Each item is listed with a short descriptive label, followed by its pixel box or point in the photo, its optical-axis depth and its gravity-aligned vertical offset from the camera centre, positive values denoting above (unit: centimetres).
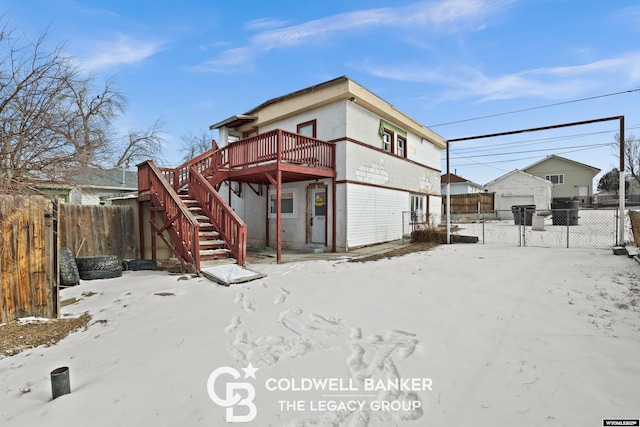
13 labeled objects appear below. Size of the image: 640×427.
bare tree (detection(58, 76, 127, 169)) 410 +122
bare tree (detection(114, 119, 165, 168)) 2160 +592
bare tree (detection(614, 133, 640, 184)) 3675 +664
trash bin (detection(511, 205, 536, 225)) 1797 -47
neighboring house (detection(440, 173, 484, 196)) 3472 +288
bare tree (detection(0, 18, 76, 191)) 360 +120
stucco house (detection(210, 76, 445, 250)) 1055 +133
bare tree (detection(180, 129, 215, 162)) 4006 +960
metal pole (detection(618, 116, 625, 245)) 888 +57
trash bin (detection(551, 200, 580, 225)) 1667 -30
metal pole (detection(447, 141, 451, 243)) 1185 -82
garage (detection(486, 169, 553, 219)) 2895 +189
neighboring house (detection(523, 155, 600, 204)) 3482 +416
